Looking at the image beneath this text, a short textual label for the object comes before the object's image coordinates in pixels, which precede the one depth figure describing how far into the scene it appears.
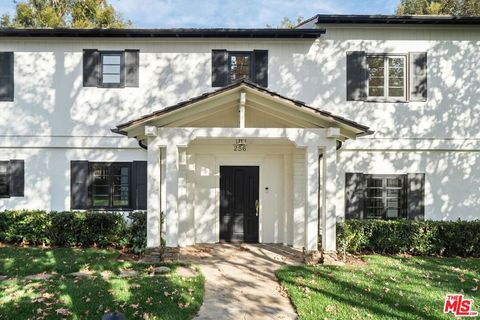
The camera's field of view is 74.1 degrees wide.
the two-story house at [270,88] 10.40
